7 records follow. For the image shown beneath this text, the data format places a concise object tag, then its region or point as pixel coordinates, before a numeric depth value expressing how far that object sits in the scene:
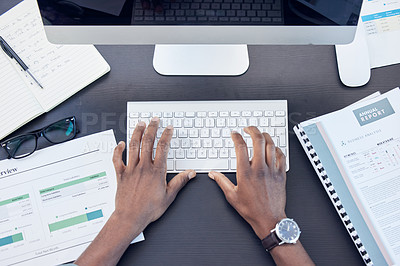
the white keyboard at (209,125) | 0.78
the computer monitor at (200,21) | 0.64
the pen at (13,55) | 0.82
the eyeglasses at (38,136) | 0.79
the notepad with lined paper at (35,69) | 0.81
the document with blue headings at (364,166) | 0.73
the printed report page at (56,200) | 0.76
